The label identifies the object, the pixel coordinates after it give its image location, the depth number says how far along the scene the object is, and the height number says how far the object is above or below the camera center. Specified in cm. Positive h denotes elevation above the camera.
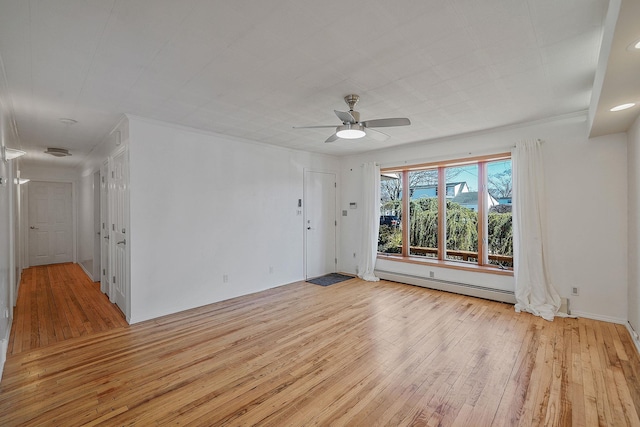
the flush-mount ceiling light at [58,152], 511 +116
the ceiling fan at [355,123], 293 +92
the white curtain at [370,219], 568 -13
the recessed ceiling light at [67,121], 364 +122
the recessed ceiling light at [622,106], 251 +92
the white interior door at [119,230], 368 -21
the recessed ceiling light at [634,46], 158 +92
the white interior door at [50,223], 712 -17
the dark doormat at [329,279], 546 -132
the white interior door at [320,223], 584 -21
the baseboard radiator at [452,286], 428 -124
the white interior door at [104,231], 471 -27
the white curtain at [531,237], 382 -36
